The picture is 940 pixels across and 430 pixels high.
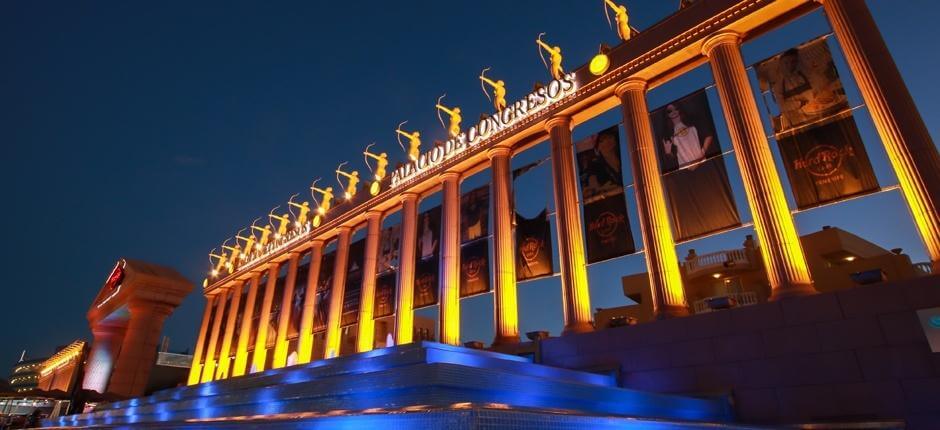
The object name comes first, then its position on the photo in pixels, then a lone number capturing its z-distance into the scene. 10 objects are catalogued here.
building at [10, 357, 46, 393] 68.31
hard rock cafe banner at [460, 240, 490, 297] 15.04
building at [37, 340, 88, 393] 33.16
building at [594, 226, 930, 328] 17.89
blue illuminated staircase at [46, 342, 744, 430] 3.48
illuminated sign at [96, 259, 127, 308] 30.91
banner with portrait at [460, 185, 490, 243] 15.70
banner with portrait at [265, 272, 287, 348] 23.88
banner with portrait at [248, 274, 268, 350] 25.62
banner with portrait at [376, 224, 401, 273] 18.84
